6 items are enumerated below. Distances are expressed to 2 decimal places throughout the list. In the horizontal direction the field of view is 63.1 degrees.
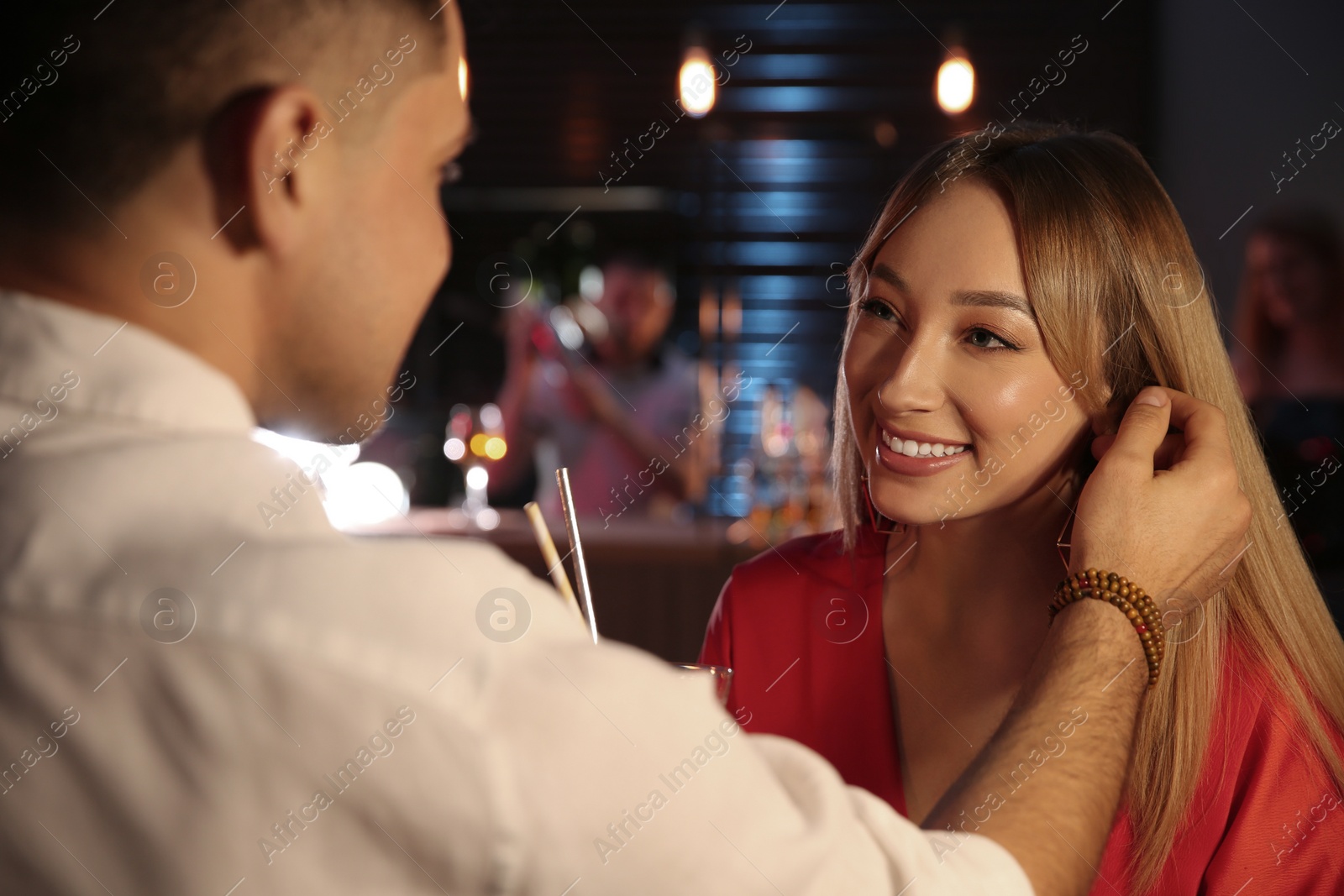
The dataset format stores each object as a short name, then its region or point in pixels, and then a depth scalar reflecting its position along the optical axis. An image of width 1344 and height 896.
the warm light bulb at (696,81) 3.51
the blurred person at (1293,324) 2.73
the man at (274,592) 0.51
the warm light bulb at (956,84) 3.54
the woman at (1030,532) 1.23
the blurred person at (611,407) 4.18
